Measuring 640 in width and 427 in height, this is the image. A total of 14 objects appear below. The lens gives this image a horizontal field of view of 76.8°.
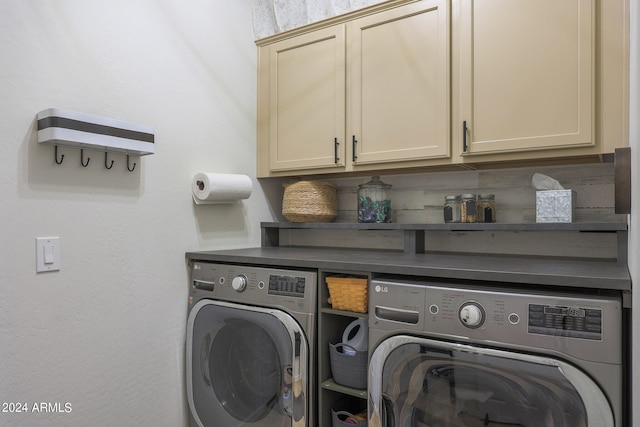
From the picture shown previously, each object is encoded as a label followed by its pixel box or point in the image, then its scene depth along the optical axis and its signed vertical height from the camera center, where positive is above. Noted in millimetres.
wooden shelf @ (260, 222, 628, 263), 1559 -75
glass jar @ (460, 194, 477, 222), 1883 +16
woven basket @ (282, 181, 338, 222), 2258 +53
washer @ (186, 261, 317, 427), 1615 -585
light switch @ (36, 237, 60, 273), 1447 -155
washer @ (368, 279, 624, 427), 1084 -435
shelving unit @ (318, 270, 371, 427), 1596 -553
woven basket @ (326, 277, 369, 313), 1534 -315
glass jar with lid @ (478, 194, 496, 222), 1898 +16
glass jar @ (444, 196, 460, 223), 1940 +7
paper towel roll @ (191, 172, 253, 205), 1974 +120
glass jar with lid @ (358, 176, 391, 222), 2156 +51
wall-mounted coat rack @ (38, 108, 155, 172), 1416 +292
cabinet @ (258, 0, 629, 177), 1513 +561
